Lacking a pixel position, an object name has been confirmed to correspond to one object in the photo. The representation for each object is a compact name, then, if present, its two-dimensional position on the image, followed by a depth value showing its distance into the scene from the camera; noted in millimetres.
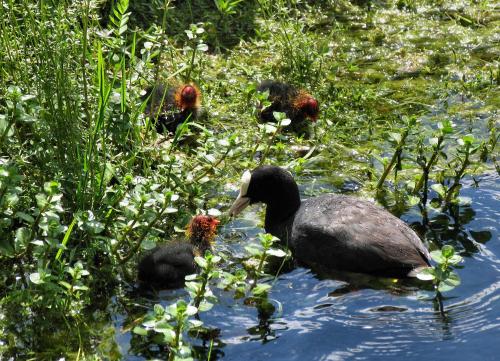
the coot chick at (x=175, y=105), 14086
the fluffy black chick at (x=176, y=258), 10398
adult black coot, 10672
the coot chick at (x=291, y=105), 14383
